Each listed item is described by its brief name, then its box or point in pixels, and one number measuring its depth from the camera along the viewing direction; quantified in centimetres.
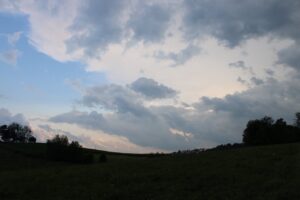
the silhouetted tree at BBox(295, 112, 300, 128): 5990
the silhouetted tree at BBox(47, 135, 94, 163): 4250
